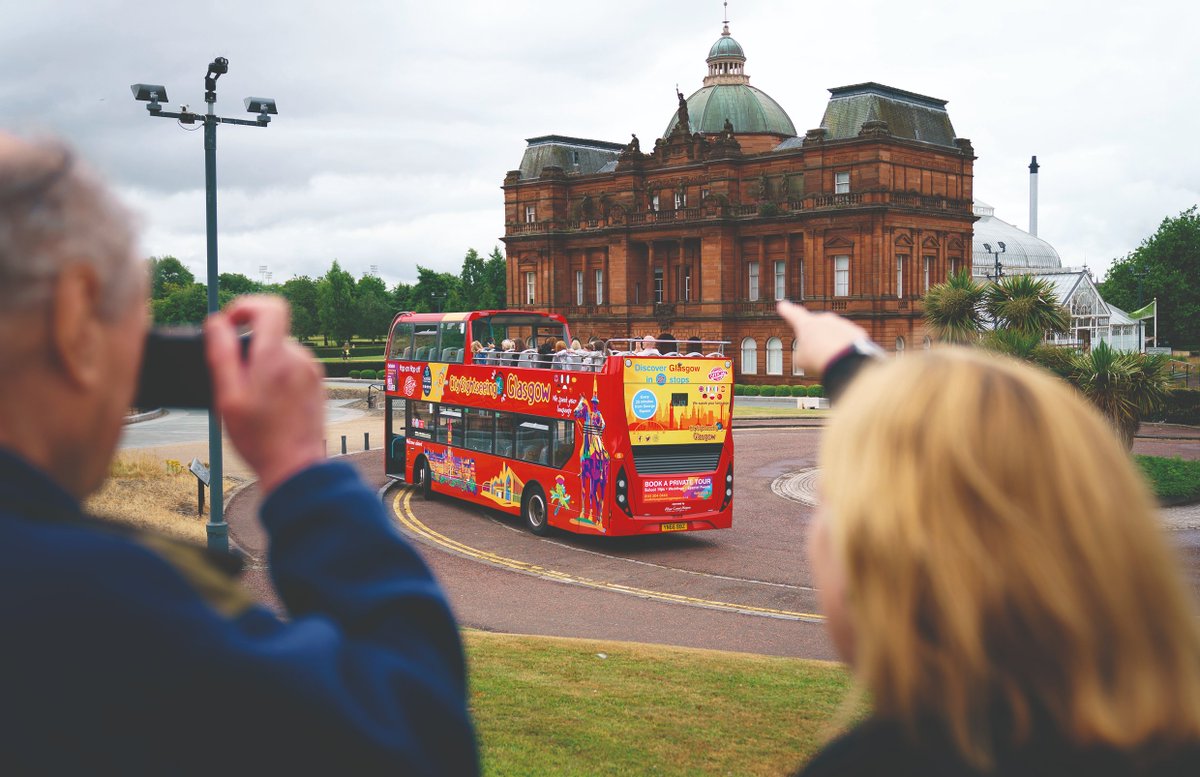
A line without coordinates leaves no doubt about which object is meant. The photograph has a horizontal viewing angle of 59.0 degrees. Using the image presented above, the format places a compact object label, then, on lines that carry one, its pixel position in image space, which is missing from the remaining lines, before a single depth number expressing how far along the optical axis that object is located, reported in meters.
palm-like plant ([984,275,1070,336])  26.61
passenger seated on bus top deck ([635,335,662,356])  20.97
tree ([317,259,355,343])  105.38
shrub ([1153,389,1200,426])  51.12
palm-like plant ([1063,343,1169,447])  25.70
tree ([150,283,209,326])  86.25
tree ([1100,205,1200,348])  92.62
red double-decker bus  20.30
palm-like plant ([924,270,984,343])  27.50
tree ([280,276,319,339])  104.69
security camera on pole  18.06
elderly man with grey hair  1.33
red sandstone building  61.41
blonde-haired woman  1.49
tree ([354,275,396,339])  109.12
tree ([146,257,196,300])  112.50
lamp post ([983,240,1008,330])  87.97
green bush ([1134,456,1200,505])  28.52
